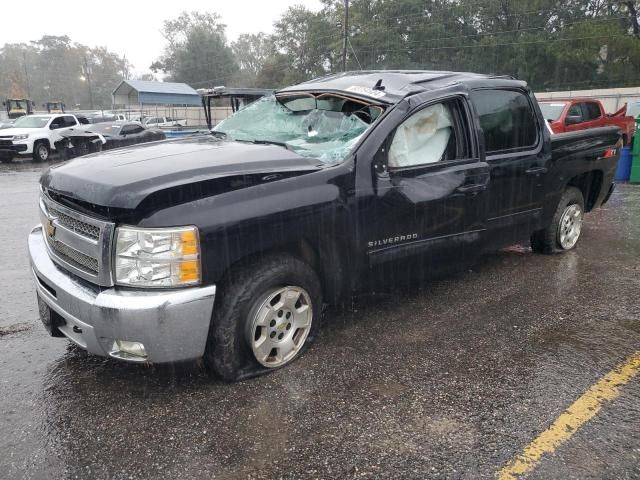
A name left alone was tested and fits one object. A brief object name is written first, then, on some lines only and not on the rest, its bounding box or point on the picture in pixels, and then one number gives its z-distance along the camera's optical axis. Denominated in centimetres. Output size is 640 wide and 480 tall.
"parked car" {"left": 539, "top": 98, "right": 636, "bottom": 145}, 1246
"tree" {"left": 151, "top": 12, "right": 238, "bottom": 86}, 7400
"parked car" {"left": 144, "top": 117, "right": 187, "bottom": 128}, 3728
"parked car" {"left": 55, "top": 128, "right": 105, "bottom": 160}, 1866
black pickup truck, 271
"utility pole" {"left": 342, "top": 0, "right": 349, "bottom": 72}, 3167
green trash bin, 1082
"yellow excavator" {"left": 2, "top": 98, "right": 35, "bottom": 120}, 3484
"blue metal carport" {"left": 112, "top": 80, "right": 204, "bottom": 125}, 4300
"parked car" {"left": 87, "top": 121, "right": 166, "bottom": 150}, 1866
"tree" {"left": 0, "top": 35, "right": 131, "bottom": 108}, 10638
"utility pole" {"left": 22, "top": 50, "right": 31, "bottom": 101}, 9711
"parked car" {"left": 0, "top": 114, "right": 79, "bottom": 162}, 1836
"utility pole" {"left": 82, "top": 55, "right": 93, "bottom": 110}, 9218
